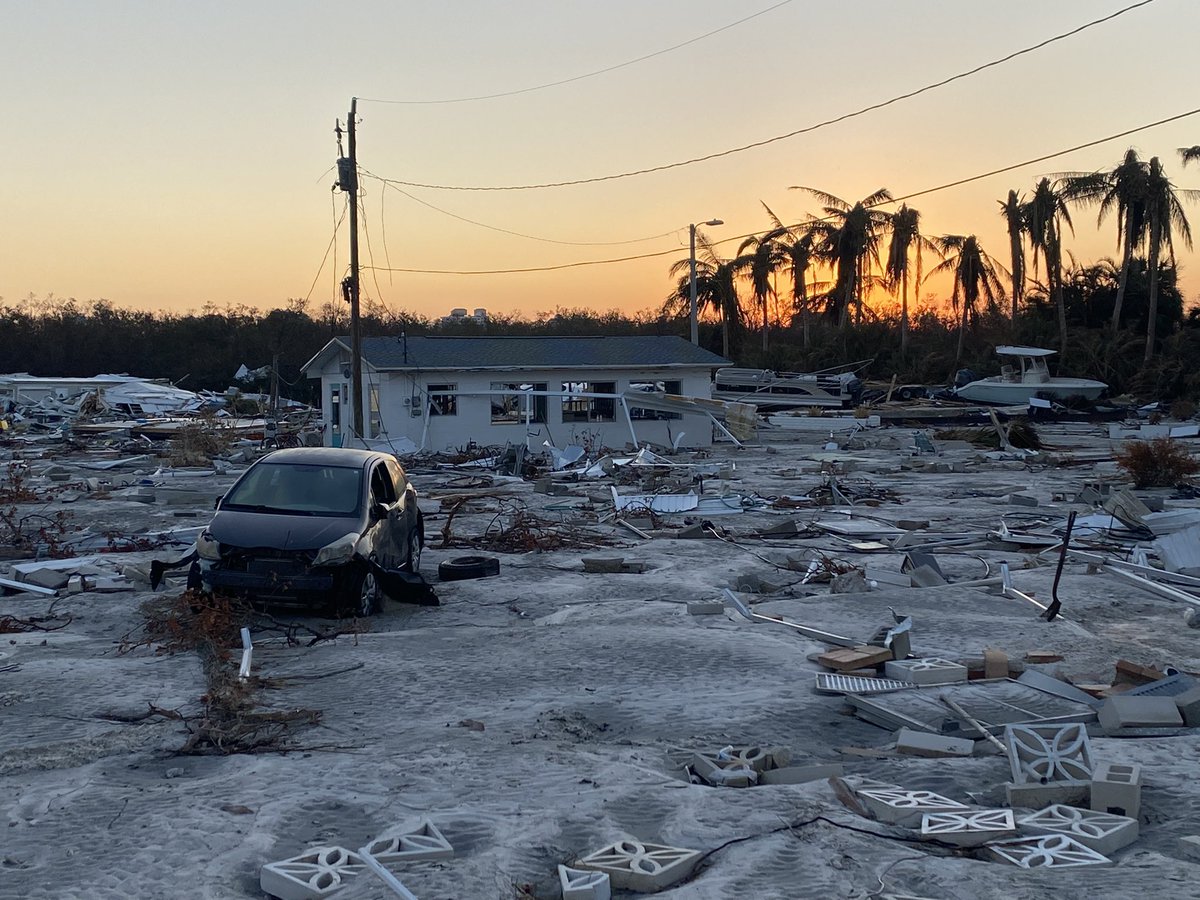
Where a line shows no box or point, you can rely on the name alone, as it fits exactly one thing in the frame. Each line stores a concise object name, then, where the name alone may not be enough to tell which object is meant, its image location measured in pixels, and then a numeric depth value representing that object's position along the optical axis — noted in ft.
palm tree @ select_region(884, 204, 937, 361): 187.83
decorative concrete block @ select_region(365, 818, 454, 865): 15.16
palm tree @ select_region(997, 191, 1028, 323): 175.22
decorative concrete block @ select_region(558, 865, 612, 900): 13.99
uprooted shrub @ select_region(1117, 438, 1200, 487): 69.31
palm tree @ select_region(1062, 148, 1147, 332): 158.92
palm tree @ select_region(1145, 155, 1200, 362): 158.61
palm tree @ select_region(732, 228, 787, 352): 194.59
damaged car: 31.50
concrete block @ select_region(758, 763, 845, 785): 18.63
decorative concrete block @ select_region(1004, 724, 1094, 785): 18.26
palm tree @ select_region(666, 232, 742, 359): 186.19
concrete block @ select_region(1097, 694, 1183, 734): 21.16
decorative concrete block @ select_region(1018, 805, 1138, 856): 15.75
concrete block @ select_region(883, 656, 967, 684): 24.99
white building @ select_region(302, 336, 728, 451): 106.63
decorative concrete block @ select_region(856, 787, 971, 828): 16.80
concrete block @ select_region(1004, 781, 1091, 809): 17.38
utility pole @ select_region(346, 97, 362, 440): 96.17
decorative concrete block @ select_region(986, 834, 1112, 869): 15.12
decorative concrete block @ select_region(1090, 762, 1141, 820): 16.78
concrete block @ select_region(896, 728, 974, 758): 19.92
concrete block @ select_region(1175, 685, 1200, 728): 21.34
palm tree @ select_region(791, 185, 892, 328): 186.19
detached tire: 40.19
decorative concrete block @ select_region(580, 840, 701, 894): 14.64
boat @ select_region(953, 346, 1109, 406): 154.10
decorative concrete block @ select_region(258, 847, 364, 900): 14.26
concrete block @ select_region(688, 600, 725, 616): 33.24
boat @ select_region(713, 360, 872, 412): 151.02
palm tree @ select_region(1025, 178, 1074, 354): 170.71
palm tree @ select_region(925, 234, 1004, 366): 188.85
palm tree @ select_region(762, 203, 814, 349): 194.18
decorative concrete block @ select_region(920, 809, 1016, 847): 15.98
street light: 150.71
